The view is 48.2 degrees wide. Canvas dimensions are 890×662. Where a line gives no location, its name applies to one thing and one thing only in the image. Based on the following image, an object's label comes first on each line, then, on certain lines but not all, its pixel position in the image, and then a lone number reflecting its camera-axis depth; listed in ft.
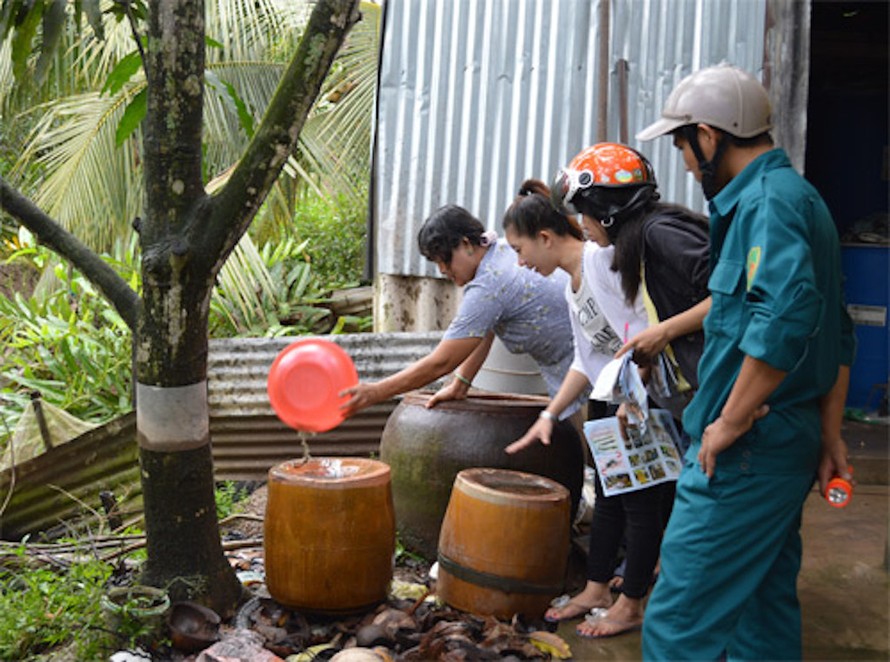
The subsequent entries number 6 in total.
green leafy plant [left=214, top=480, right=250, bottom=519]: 20.72
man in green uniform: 8.96
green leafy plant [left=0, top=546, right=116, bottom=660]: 12.94
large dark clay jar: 16.05
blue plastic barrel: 27.86
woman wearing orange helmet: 12.36
